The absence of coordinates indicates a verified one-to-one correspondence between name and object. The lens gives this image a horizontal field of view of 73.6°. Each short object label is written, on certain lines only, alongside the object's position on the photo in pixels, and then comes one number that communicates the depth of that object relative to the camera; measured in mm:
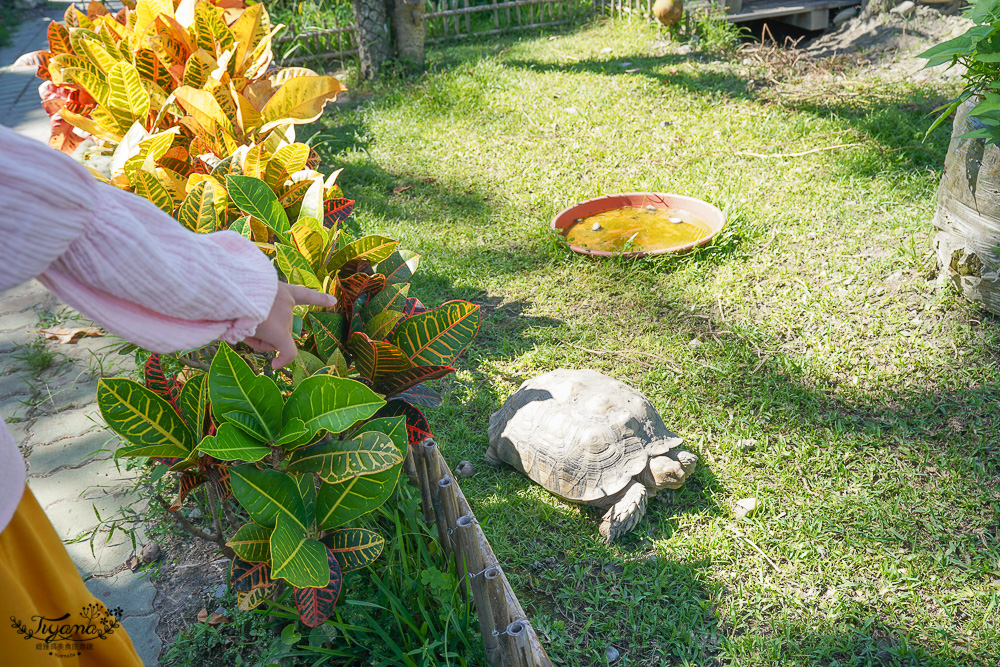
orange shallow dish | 4090
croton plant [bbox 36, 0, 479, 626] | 1490
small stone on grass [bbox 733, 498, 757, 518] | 2482
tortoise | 2453
